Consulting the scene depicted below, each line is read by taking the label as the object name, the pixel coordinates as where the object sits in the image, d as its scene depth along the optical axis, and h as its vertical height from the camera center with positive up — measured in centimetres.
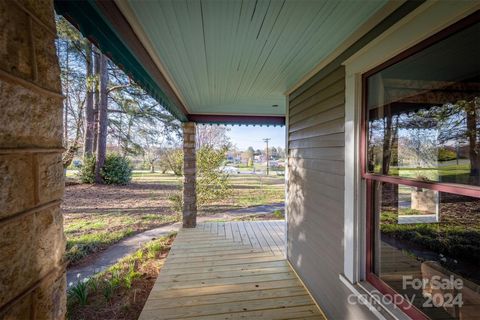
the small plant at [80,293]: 235 -142
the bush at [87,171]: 909 -50
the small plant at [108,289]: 240 -144
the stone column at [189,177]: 452 -37
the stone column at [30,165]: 50 -2
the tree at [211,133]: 1293 +149
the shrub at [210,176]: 584 -45
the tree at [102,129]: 892 +119
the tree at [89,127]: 898 +126
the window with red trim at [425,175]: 125 -10
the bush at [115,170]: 935 -47
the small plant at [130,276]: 262 -145
